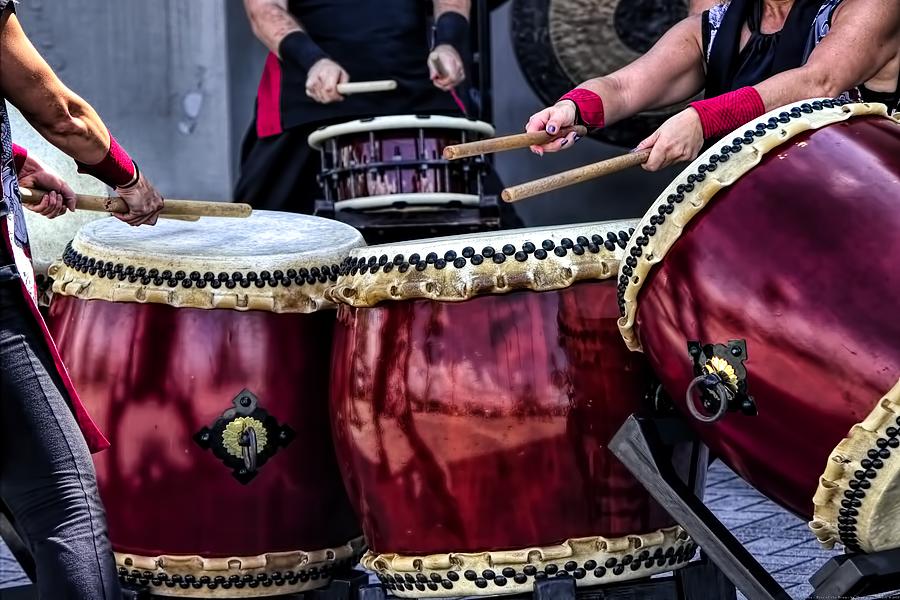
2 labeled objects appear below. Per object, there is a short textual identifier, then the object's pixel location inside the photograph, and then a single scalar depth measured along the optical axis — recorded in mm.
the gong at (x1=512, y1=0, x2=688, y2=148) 9086
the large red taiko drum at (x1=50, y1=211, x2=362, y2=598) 4922
